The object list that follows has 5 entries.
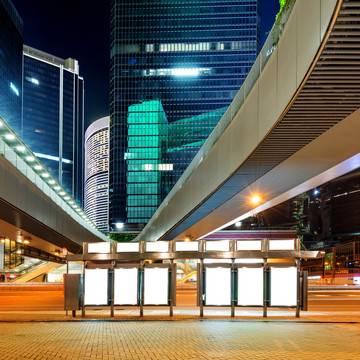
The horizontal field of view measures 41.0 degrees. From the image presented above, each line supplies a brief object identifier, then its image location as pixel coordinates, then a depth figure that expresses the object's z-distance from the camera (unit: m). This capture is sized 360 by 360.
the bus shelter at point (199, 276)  15.27
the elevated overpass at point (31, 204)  21.08
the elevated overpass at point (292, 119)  7.59
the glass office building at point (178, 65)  146.88
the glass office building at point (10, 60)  136.62
